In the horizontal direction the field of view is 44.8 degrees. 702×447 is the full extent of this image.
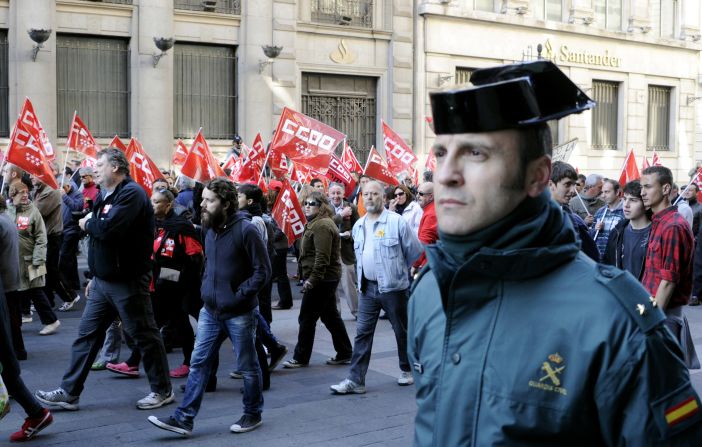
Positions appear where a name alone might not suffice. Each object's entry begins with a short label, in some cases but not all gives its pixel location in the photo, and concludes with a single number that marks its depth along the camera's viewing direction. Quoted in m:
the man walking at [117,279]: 6.89
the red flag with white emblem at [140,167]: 12.66
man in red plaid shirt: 6.11
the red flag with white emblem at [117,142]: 15.12
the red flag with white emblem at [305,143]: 13.25
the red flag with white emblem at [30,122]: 10.90
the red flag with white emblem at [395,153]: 16.39
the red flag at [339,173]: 14.72
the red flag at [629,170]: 17.58
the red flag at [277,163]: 13.73
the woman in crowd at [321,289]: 8.77
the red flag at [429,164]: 16.02
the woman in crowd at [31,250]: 9.75
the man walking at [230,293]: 6.42
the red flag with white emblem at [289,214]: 11.16
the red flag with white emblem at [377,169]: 13.73
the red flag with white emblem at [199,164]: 13.85
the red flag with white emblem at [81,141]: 14.84
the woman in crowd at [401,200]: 11.07
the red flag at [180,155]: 16.30
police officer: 1.70
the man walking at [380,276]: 7.66
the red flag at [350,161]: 18.17
